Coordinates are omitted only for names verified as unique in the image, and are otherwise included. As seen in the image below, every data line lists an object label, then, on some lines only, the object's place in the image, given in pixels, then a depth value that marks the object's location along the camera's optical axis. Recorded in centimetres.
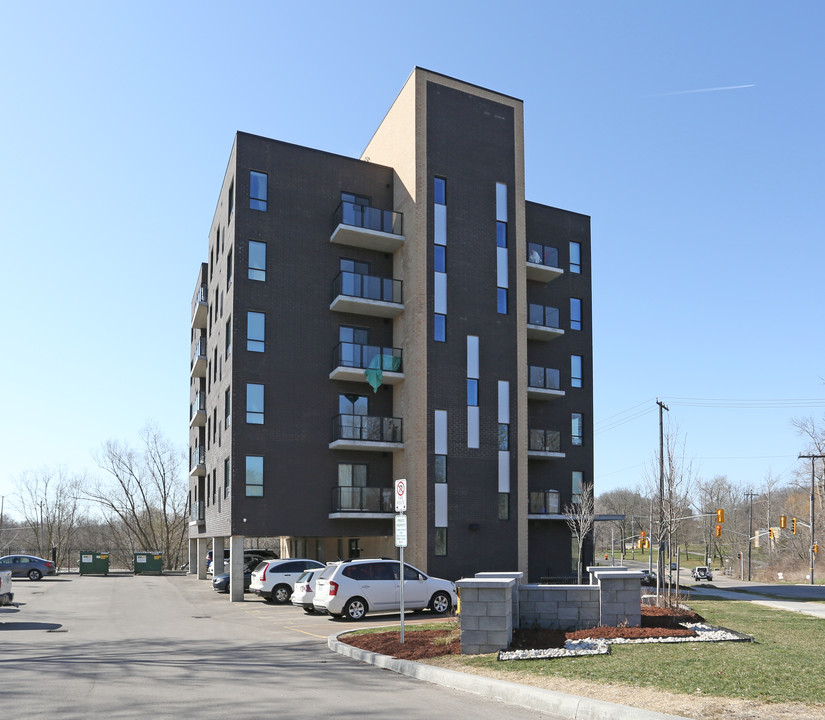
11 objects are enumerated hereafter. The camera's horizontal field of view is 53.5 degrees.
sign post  1497
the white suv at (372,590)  2206
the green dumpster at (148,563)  6053
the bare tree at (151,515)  8062
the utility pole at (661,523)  2398
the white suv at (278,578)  3006
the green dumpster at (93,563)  5938
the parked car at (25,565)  5056
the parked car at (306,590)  2445
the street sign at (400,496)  1493
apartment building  3394
